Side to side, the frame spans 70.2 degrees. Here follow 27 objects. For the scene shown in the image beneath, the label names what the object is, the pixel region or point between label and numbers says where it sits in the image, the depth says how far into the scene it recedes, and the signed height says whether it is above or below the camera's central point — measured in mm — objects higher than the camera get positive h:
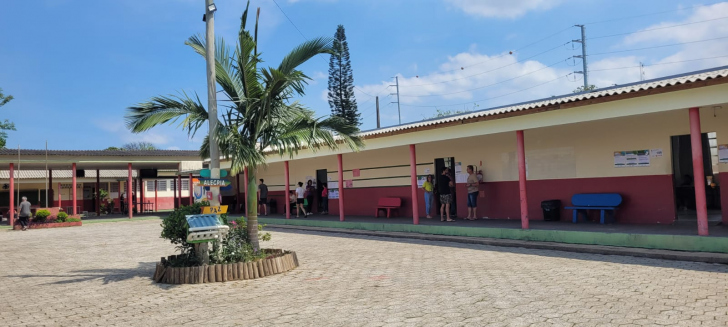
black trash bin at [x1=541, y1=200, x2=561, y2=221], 13266 -667
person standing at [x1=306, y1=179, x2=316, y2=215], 20547 +21
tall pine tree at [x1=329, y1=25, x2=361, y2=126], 40562 +8057
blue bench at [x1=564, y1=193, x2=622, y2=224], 12091 -509
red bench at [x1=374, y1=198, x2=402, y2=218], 17344 -470
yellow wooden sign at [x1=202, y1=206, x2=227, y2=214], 8227 -196
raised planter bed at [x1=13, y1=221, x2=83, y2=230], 21172 -865
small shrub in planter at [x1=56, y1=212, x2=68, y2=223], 22297 -570
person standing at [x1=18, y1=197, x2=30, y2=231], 20766 -337
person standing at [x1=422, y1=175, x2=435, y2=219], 16109 -327
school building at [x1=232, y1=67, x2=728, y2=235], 9398 +803
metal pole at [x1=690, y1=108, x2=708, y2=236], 8984 +108
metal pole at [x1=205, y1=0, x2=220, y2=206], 8453 +1824
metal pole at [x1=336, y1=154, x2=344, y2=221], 16359 +131
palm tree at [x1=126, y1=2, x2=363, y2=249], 8625 +1491
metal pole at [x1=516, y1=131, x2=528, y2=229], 11672 +150
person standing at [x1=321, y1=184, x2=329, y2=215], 20359 -286
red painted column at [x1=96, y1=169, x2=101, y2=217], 29248 +22
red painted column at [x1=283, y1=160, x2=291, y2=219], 18953 +291
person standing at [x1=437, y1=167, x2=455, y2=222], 14352 -119
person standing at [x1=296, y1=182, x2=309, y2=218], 20006 -86
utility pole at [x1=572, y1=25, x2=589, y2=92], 49478 +12773
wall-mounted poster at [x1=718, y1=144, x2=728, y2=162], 10758 +486
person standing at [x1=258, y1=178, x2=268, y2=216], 22016 +62
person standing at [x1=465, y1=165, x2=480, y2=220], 14164 -126
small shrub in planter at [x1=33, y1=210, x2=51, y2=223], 21706 -469
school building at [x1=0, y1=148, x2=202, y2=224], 24219 +1727
